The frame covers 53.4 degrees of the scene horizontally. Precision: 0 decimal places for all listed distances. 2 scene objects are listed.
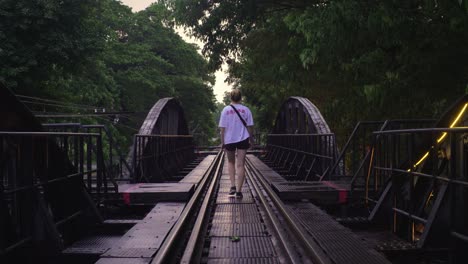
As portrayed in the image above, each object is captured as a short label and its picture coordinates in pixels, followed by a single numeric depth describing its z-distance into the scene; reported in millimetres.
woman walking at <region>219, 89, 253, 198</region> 7680
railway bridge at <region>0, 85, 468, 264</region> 4637
